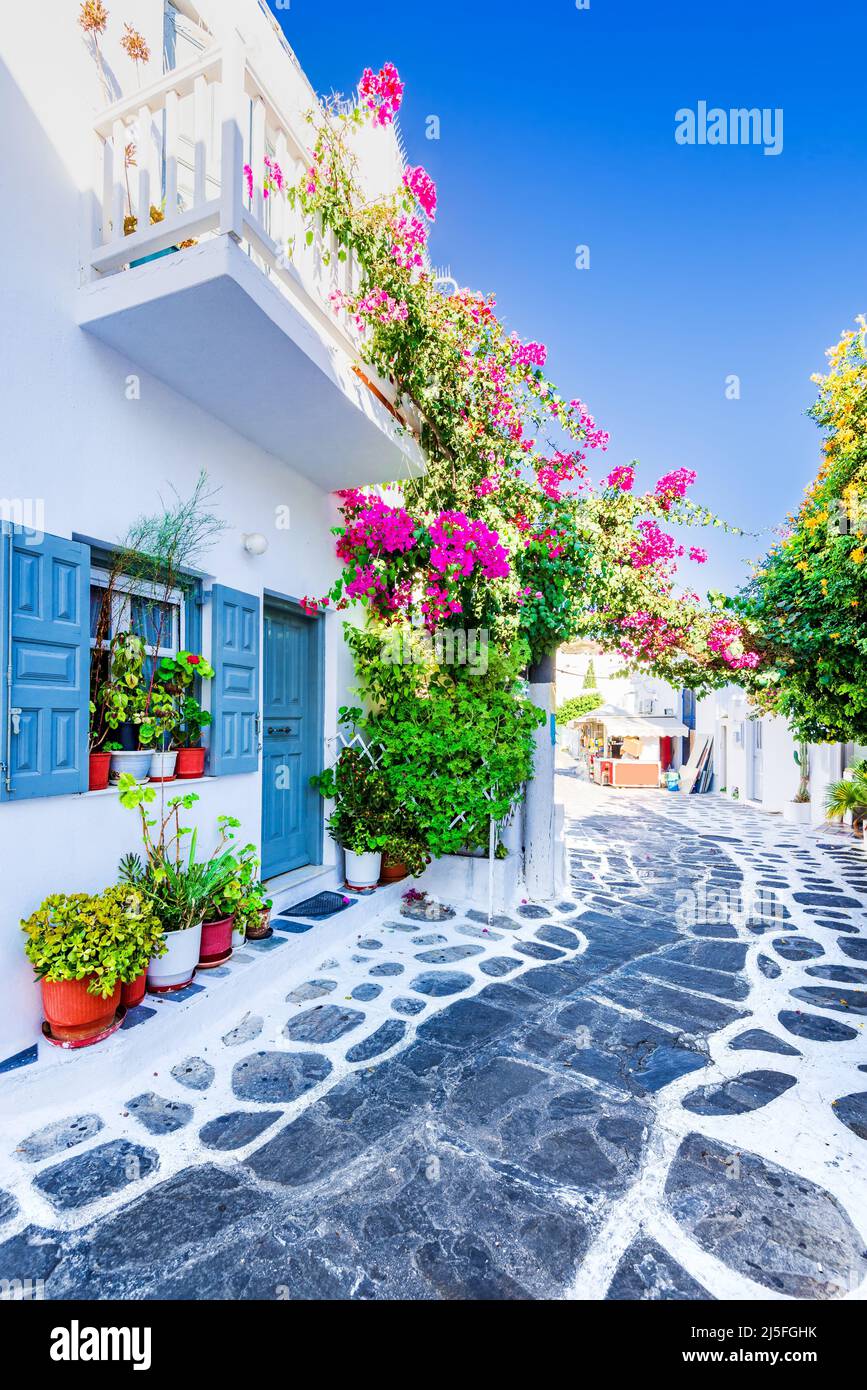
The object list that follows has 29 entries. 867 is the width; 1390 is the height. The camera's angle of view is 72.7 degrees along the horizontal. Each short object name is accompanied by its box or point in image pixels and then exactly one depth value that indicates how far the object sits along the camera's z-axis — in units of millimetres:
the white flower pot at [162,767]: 3805
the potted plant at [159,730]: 3705
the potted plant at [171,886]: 3496
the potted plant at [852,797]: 10945
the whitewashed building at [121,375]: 3018
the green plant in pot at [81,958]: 2859
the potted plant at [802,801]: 12844
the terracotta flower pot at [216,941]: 3850
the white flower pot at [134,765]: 3611
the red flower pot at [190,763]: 4062
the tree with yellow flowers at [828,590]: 7035
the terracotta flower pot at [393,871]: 6055
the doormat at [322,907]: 5047
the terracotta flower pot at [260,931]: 4383
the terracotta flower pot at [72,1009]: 2891
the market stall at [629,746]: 19266
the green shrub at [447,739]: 5637
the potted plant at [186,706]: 3979
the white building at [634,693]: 23453
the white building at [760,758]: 13078
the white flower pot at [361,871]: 5762
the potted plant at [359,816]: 5703
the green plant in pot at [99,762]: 3414
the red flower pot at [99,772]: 3414
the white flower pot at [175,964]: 3496
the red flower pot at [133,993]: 3285
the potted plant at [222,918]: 3857
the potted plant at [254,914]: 4105
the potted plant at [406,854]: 5715
